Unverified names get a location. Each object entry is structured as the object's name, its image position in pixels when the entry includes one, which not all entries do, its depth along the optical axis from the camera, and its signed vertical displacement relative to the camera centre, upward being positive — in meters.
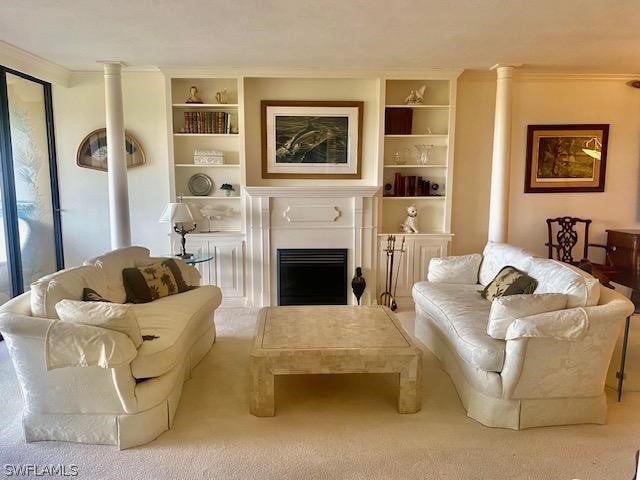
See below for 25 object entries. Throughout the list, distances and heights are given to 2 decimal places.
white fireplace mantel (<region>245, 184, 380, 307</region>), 4.89 -0.40
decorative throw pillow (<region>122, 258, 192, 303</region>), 3.51 -0.73
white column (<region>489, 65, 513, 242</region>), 4.59 +0.32
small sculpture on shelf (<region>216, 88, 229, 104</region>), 4.93 +1.00
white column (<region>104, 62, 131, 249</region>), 4.40 +0.27
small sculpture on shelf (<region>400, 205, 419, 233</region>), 5.07 -0.33
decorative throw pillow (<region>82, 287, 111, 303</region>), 2.81 -0.66
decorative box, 4.93 +0.34
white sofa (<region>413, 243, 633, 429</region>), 2.51 -0.96
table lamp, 4.36 -0.25
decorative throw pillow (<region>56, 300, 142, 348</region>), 2.37 -0.66
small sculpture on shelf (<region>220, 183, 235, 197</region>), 5.02 +0.01
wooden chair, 5.07 -0.52
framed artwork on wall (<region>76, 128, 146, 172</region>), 4.95 +0.40
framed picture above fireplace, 4.98 +0.56
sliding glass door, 4.11 +0.03
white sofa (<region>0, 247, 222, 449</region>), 2.32 -1.02
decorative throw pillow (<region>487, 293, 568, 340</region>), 2.60 -0.66
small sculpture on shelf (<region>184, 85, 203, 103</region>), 4.84 +0.98
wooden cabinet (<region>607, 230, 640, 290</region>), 4.68 -0.66
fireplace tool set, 4.97 -0.94
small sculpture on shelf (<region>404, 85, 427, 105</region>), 4.93 +1.01
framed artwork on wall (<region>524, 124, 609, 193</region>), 5.09 +0.38
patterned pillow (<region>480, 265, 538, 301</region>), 3.23 -0.67
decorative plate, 5.06 +0.06
